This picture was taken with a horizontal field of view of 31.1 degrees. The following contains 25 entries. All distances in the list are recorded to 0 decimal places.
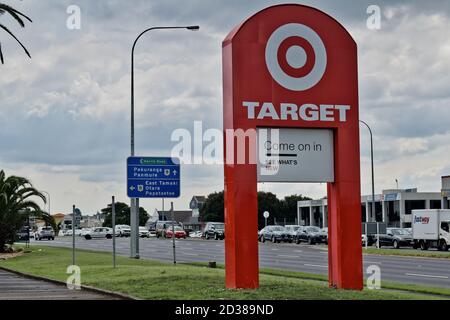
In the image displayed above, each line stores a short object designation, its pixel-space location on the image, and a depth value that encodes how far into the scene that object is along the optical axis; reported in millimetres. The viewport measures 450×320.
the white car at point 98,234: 86188
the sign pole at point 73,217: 25297
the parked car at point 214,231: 75188
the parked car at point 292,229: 65000
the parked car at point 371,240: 59800
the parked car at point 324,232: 61738
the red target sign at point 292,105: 16375
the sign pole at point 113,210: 25656
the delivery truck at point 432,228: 52531
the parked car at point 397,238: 57406
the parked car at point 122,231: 89562
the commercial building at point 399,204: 88750
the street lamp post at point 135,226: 35656
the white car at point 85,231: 87044
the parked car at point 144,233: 88194
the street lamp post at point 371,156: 54919
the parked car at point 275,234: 65688
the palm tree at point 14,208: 45656
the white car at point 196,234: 89900
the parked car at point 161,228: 85125
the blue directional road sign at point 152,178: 30594
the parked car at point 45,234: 89562
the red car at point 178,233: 80875
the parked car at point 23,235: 64562
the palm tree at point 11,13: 22984
